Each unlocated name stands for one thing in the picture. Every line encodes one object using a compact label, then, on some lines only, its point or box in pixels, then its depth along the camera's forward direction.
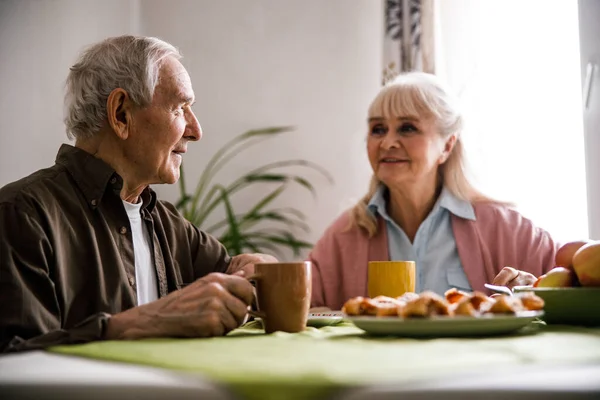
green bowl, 1.08
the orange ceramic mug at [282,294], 1.10
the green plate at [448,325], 0.92
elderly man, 1.06
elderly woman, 2.47
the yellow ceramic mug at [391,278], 1.51
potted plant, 3.49
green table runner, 0.58
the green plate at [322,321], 1.27
